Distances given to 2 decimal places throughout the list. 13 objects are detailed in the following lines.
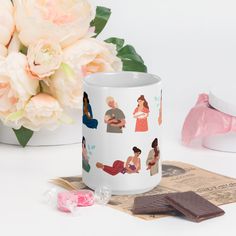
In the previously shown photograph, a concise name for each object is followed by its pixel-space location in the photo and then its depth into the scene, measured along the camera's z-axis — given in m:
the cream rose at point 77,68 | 1.21
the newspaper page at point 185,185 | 1.04
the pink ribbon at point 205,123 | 1.24
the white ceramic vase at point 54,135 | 1.28
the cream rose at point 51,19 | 1.21
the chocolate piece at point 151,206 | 1.01
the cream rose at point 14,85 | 1.20
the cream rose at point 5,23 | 1.22
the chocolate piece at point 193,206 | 0.99
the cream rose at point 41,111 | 1.20
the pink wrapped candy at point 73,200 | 1.02
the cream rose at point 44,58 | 1.20
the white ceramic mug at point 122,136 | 1.05
